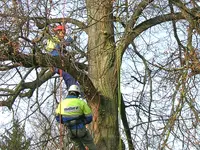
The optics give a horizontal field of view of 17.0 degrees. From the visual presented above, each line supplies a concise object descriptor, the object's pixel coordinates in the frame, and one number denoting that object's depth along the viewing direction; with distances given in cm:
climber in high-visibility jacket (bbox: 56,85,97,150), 952
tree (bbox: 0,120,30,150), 1163
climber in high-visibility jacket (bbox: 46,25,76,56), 827
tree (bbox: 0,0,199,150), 826
